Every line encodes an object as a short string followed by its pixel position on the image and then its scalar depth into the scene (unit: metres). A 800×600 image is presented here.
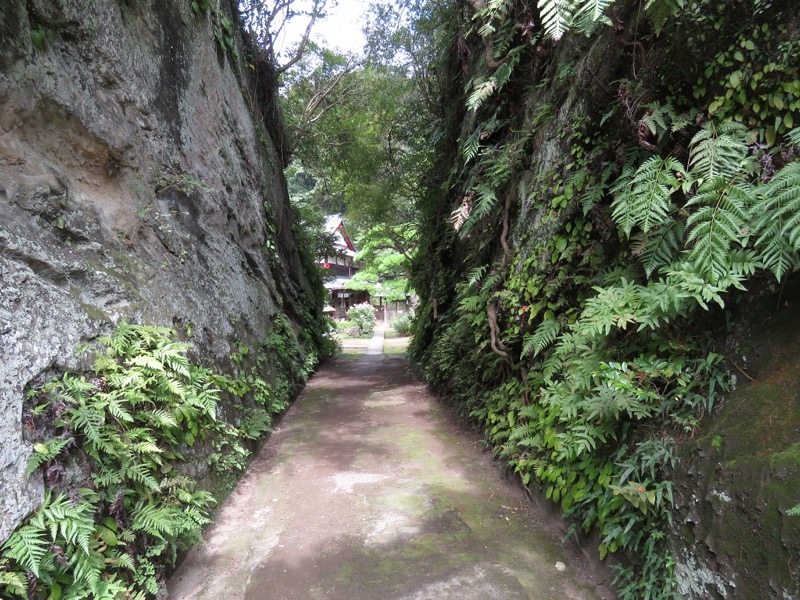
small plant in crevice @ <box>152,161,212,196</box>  4.41
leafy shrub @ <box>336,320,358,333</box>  22.66
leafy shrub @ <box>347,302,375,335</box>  22.50
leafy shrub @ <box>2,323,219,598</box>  1.99
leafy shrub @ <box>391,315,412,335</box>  21.27
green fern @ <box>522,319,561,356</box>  3.44
